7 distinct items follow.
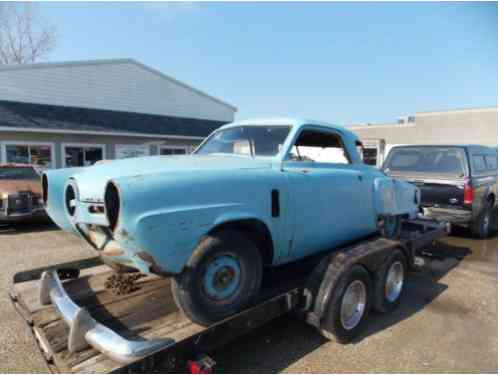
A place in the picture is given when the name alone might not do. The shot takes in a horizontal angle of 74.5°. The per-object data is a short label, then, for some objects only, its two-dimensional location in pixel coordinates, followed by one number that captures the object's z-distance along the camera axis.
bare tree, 28.28
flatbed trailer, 2.23
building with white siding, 14.01
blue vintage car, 2.24
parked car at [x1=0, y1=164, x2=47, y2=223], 7.86
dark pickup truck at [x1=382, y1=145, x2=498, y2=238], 6.87
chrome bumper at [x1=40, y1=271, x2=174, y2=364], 2.06
